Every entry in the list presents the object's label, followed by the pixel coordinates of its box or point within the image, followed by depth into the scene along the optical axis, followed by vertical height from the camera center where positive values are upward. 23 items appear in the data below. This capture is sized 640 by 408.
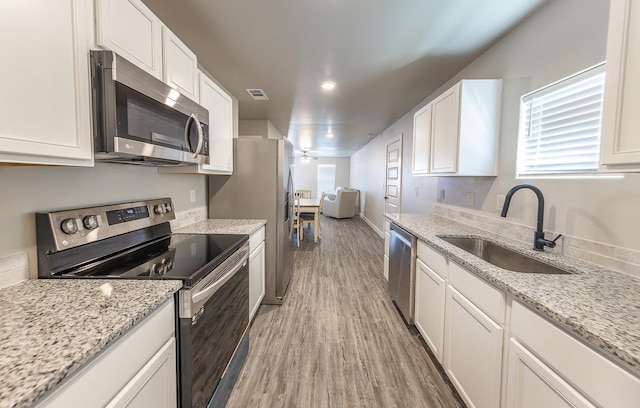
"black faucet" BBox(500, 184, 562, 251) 1.56 -0.23
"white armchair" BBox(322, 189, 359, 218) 8.61 -0.54
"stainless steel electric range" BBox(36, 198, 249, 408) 1.09 -0.39
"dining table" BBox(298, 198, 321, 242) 5.34 -0.47
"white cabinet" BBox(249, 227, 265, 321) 2.23 -0.77
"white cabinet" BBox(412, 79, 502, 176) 2.07 +0.51
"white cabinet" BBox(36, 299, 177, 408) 0.64 -0.55
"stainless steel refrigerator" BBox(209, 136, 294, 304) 2.68 -0.02
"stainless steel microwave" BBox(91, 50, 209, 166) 1.01 +0.31
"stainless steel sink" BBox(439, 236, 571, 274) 1.50 -0.43
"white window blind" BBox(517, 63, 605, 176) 1.41 +0.40
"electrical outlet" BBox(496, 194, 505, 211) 2.05 -0.08
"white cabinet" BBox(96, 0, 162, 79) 1.04 +0.68
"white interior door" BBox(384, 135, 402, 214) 4.82 +0.22
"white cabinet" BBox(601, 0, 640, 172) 0.88 +0.35
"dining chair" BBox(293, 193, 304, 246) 5.24 -0.71
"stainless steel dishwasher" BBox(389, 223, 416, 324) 2.26 -0.76
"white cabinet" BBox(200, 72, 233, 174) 2.00 +0.52
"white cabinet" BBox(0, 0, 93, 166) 0.75 +0.32
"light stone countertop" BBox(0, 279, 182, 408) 0.54 -0.40
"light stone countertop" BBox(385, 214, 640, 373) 0.73 -0.39
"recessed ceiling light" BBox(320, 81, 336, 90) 3.03 +1.21
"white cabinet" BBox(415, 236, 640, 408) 0.76 -0.63
